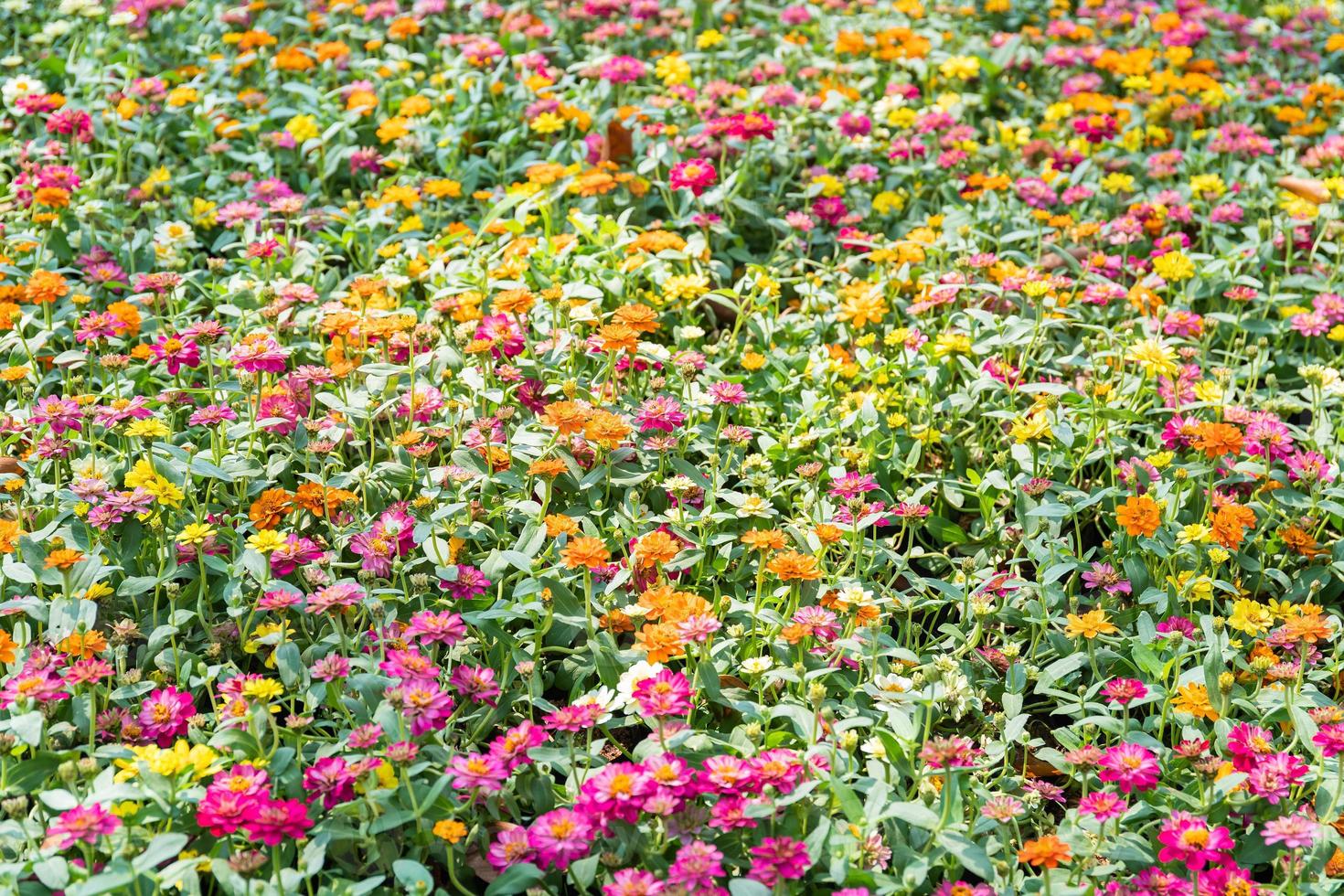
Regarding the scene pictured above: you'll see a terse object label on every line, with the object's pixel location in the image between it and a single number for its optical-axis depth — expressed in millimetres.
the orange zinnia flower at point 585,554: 2562
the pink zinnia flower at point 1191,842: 2162
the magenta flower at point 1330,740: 2289
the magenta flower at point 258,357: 2863
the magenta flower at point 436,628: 2375
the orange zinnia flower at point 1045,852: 2113
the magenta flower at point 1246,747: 2350
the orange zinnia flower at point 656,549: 2631
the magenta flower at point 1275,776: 2258
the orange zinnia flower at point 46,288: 3312
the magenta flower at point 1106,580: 2846
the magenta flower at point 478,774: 2164
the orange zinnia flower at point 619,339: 3020
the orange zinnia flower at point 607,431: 2838
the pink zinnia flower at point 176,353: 3020
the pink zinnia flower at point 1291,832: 2139
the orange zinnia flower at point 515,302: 3158
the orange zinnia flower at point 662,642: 2418
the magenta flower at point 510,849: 2162
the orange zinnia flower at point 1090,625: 2604
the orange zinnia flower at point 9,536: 2623
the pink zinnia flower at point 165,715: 2355
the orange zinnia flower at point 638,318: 3115
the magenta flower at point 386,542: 2631
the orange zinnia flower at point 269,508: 2801
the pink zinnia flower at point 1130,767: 2262
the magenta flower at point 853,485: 2877
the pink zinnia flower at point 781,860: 2053
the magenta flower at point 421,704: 2203
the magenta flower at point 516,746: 2236
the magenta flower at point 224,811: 2029
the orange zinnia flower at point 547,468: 2777
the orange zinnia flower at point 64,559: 2504
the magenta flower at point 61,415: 2812
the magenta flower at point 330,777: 2158
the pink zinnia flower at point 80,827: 2004
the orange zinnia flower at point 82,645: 2404
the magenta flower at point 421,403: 3055
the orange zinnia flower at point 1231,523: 2801
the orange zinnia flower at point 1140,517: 2807
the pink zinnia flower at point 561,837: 2100
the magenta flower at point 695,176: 3945
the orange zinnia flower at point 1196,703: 2494
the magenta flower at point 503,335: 3225
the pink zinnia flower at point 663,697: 2268
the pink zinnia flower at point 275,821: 2039
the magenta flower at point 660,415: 2953
